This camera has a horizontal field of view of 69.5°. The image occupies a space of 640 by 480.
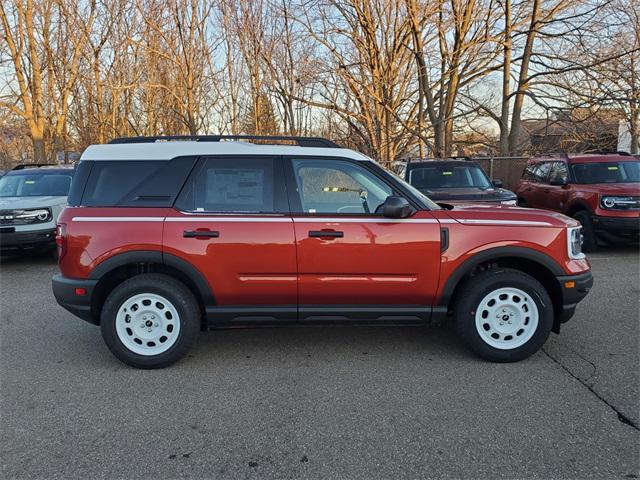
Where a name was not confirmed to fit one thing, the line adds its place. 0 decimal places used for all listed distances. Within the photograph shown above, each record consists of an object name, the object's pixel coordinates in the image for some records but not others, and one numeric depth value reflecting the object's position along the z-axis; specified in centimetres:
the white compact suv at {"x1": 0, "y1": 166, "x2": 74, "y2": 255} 793
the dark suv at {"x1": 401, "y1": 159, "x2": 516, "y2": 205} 896
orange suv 387
